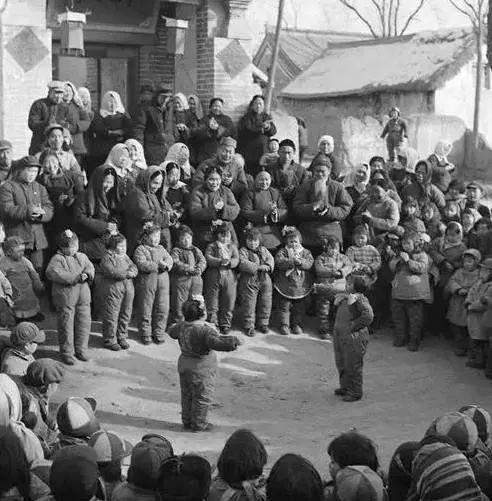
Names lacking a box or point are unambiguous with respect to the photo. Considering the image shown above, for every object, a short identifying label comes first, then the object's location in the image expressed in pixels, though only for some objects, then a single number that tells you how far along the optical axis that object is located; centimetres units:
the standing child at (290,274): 1184
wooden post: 2039
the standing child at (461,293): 1162
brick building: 1350
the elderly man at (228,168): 1184
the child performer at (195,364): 895
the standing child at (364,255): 1205
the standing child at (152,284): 1088
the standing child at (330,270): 1188
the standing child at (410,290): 1185
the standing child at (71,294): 1025
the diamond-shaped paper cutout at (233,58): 1560
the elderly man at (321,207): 1202
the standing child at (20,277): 1019
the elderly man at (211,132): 1298
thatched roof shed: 2773
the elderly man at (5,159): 1098
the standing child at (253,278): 1164
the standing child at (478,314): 1114
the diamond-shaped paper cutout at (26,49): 1348
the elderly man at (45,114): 1192
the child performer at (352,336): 1016
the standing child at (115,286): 1060
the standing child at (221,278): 1139
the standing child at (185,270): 1117
